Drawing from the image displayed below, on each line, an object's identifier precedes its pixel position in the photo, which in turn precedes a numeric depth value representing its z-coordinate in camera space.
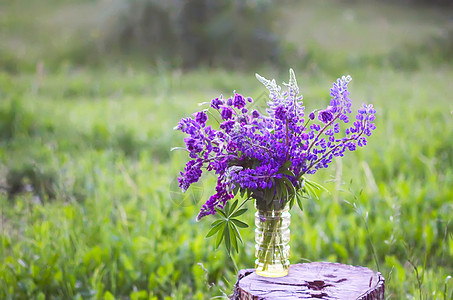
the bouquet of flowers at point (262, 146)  2.22
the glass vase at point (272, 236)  2.28
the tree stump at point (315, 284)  2.25
